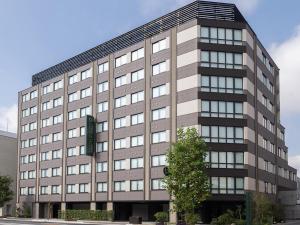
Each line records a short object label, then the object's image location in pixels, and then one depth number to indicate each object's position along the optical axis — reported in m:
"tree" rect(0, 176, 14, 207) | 94.56
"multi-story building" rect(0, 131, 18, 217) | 105.69
